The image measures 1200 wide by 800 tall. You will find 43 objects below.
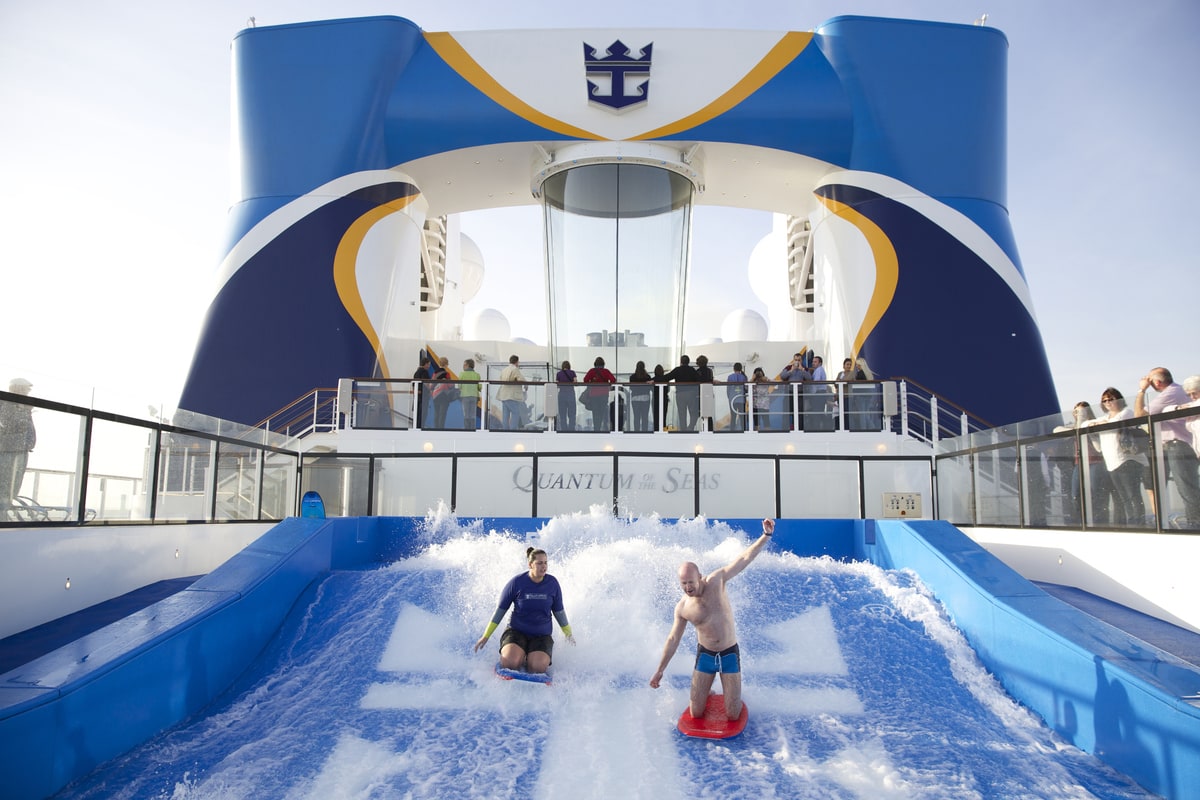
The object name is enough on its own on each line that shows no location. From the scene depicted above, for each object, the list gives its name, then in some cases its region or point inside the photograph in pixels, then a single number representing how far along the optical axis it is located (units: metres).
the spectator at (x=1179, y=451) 7.91
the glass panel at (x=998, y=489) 11.34
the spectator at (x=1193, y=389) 8.59
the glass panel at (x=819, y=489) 14.27
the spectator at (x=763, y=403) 17.95
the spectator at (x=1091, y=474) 9.39
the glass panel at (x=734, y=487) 14.09
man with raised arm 7.39
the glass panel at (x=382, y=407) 18.20
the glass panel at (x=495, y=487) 14.40
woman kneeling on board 8.32
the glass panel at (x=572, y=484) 14.28
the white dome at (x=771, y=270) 30.64
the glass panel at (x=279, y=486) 13.62
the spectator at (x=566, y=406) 18.03
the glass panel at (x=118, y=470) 9.16
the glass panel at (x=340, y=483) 14.35
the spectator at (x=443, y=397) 18.20
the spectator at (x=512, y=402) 18.00
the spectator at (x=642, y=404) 18.08
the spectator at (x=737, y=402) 17.92
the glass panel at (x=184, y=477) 10.66
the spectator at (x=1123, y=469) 8.79
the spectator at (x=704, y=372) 18.73
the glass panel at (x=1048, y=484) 10.12
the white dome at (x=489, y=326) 34.12
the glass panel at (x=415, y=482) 14.38
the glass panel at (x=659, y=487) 14.16
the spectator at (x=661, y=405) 18.11
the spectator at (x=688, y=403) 17.98
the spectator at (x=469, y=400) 18.12
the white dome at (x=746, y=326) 31.45
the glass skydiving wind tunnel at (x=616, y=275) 23.14
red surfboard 7.16
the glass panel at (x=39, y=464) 7.84
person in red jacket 18.11
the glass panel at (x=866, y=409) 17.83
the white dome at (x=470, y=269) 35.38
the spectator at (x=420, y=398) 18.25
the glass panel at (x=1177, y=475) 7.92
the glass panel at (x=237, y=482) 12.25
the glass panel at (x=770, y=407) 17.94
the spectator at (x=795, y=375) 18.02
